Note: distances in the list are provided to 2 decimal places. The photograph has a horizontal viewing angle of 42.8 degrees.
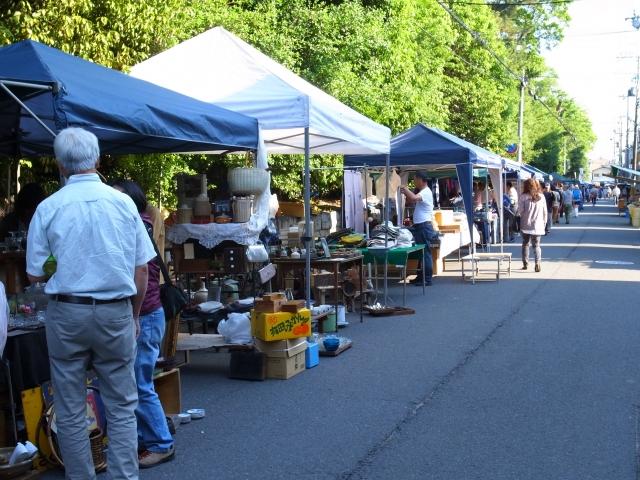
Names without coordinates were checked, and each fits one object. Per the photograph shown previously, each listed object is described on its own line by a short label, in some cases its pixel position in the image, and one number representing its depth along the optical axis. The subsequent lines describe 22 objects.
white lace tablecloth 9.59
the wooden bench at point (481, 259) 14.89
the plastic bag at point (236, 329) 7.71
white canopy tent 8.73
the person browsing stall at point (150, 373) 5.08
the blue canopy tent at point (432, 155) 14.73
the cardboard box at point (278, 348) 7.41
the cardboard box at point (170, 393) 6.04
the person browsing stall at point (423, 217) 14.25
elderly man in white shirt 3.98
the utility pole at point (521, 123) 39.09
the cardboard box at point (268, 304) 7.43
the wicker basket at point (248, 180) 9.34
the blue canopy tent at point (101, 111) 5.50
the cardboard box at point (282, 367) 7.42
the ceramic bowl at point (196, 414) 6.17
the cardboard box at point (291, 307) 7.50
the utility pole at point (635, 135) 61.27
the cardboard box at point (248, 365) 7.41
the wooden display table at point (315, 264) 10.04
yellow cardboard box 7.32
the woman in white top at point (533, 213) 15.98
